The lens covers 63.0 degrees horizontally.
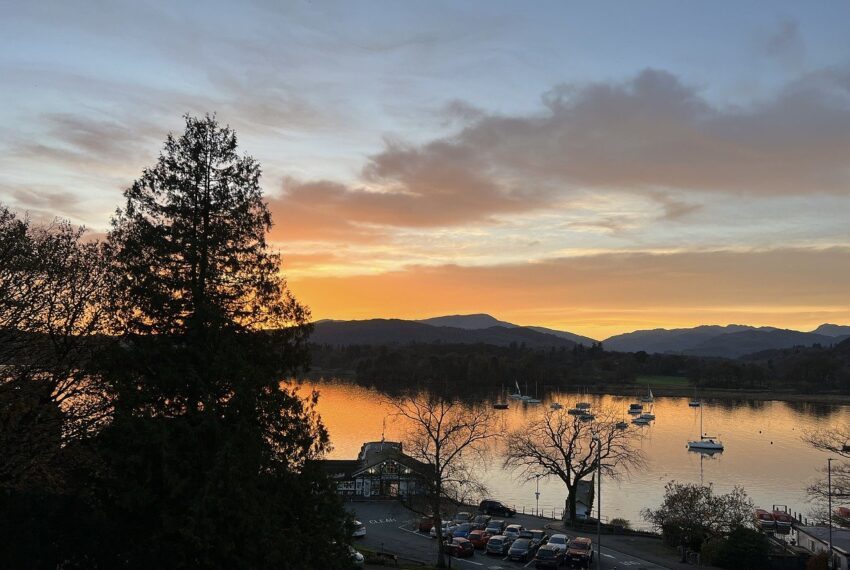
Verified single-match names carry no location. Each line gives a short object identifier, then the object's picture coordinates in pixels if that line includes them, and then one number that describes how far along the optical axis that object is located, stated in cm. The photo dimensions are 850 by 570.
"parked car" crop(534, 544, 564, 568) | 3253
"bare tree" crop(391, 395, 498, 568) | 3391
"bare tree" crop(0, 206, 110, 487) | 1705
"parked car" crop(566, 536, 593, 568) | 3259
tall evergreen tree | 1616
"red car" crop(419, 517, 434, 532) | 4114
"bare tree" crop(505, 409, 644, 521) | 4641
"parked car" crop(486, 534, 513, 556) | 3553
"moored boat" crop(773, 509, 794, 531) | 4653
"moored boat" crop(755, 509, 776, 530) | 4592
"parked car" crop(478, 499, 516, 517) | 4738
